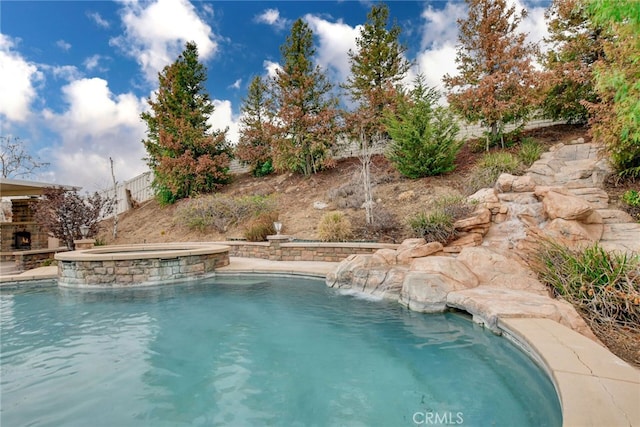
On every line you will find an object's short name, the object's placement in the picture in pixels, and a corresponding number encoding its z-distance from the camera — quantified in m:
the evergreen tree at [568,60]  10.27
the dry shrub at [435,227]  6.69
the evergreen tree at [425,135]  10.30
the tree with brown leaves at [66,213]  9.72
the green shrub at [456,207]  6.85
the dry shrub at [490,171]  8.80
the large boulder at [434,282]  4.67
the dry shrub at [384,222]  8.41
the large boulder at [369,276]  5.49
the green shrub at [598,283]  3.50
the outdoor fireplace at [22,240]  10.62
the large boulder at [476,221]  6.57
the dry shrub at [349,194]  10.43
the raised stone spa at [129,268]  6.86
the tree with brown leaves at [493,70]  10.60
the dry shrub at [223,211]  12.11
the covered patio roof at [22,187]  9.10
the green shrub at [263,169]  16.52
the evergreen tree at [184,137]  15.14
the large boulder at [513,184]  7.07
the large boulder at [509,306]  3.45
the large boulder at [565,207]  5.86
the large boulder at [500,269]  4.67
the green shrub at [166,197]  15.56
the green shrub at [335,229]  8.62
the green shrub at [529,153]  9.63
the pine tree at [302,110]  14.26
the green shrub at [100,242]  11.27
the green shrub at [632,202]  6.56
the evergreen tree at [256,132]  16.14
